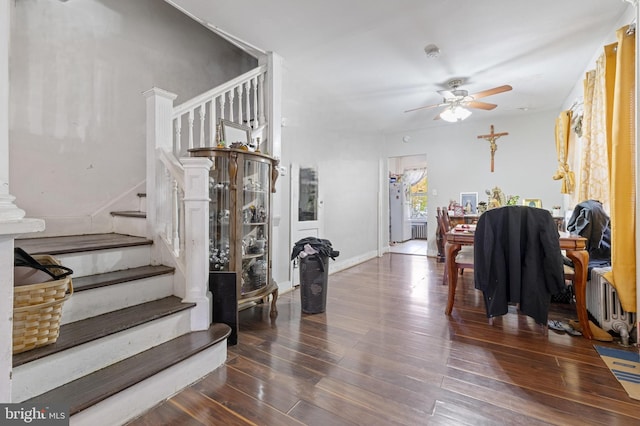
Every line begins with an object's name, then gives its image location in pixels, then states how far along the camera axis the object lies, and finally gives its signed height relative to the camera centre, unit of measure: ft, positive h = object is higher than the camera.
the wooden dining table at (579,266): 7.39 -1.32
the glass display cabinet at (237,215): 7.78 -0.08
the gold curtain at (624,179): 6.75 +0.87
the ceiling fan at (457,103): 12.16 +4.76
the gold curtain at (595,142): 8.87 +2.40
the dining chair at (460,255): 9.16 -1.45
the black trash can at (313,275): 9.16 -1.99
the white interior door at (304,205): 12.12 +0.34
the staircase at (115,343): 4.14 -2.27
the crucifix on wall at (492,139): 17.76 +4.63
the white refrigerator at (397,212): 27.44 +0.12
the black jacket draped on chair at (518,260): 7.26 -1.19
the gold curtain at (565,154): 13.21 +2.85
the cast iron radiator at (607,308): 6.90 -2.33
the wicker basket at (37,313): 4.02 -1.47
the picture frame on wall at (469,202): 18.10 +0.76
